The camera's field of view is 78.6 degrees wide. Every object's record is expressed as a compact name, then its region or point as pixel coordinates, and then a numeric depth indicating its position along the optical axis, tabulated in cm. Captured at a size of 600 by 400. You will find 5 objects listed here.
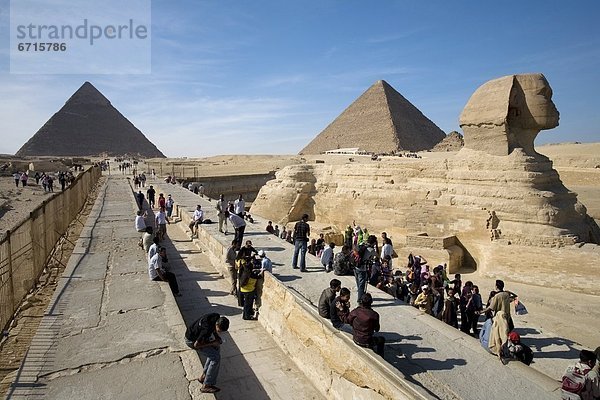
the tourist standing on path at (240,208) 1059
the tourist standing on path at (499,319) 356
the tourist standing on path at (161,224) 890
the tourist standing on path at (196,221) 945
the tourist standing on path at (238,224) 746
